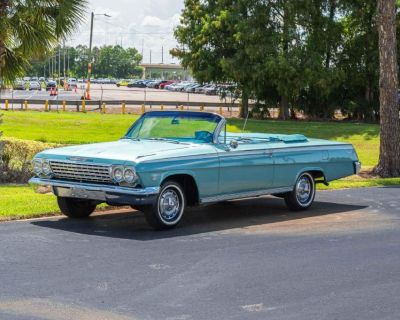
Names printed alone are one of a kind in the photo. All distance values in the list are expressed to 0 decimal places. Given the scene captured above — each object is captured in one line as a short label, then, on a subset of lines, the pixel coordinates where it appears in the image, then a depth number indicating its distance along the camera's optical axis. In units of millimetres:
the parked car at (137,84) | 126250
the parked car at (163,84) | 120562
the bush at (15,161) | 16469
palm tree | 16812
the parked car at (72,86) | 102331
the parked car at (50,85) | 92288
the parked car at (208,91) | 94812
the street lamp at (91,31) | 69044
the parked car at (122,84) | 130425
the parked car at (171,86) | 112712
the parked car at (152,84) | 125188
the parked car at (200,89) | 101312
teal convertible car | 9617
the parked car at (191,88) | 105562
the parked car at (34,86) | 91312
